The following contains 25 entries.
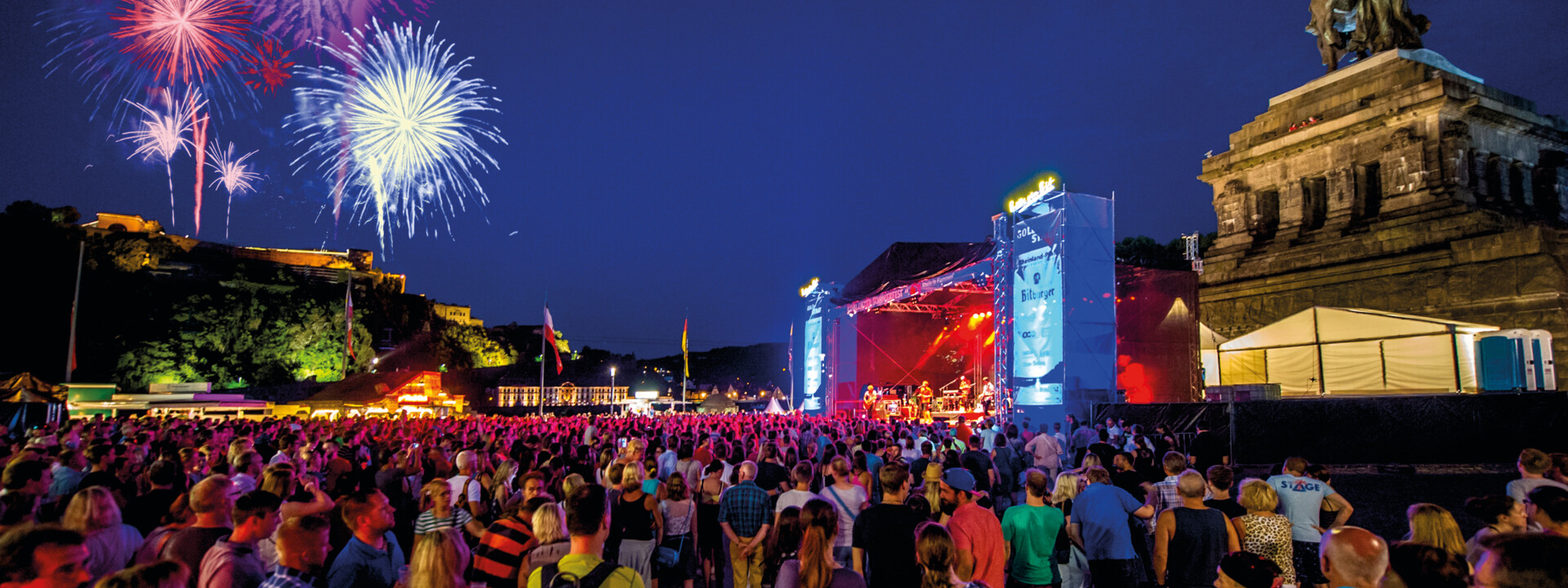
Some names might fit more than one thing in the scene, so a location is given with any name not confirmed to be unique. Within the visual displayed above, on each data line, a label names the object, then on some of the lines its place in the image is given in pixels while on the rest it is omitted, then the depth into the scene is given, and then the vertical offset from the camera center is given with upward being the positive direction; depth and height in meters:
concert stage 19.66 +2.05
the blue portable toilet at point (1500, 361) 16.77 +0.45
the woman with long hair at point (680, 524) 6.91 -1.22
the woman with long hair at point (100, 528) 4.14 -0.76
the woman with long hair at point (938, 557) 3.70 -0.80
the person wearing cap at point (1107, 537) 5.84 -1.11
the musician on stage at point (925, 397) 32.12 -0.59
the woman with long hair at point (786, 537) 4.51 -0.86
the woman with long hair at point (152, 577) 2.60 -0.64
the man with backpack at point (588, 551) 3.29 -0.74
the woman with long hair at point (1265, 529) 5.04 -0.91
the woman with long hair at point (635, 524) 6.03 -1.06
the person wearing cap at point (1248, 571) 3.39 -0.79
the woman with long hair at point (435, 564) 3.18 -0.72
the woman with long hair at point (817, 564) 3.87 -0.88
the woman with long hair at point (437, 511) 5.61 -0.91
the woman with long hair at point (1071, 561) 5.82 -1.34
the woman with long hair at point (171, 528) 4.21 -0.81
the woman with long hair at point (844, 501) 6.16 -0.91
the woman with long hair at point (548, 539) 4.32 -0.85
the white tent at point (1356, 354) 18.42 +0.72
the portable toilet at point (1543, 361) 17.20 +0.47
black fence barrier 12.05 -0.73
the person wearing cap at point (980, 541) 4.99 -0.98
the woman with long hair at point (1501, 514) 4.73 -0.77
